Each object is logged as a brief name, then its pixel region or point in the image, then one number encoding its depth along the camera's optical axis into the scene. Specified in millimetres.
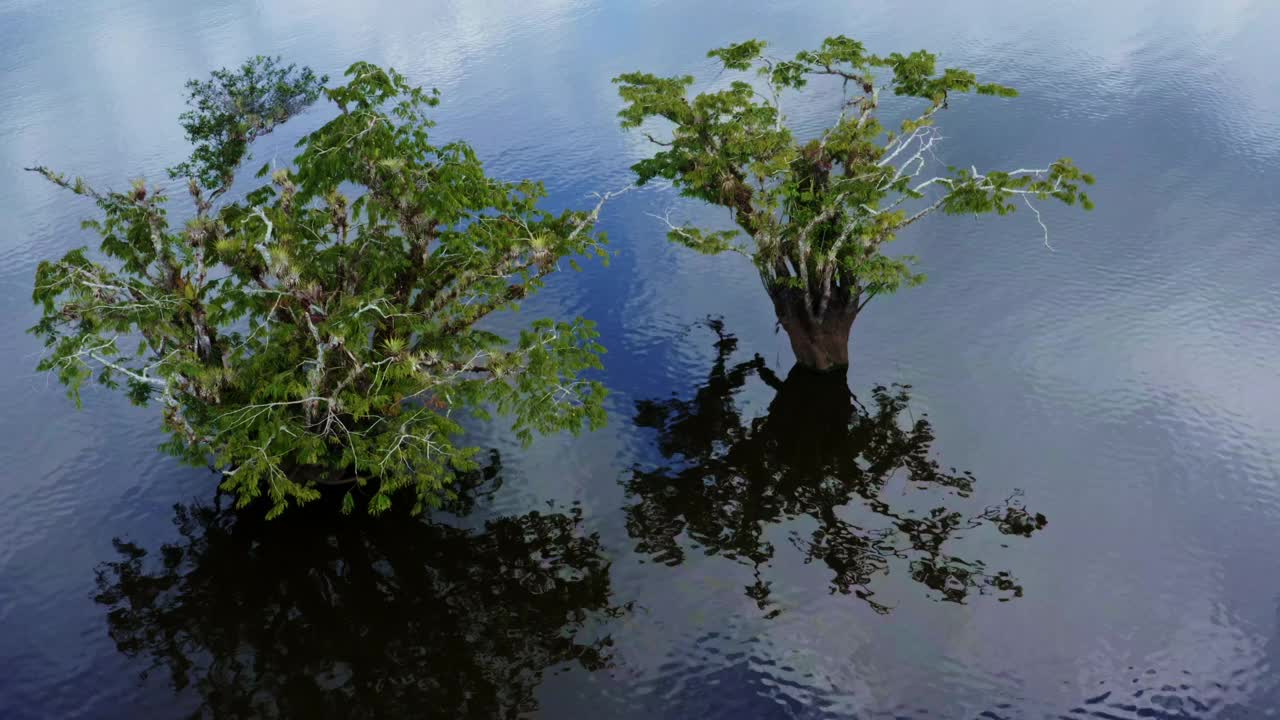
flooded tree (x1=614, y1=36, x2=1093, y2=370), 30969
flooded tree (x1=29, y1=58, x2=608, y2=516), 25562
